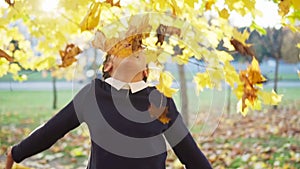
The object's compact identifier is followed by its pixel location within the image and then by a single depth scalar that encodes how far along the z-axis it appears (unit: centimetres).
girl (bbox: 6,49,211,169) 273
